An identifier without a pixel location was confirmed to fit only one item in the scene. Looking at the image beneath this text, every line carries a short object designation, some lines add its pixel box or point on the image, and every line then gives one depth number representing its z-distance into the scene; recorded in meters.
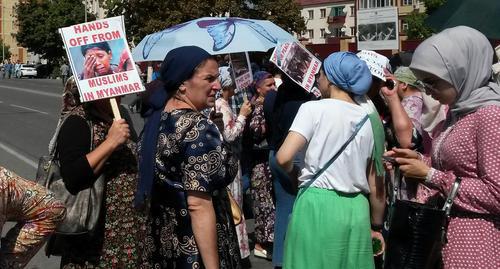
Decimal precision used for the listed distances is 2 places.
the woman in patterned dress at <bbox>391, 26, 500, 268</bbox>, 3.07
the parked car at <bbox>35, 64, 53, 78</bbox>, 76.88
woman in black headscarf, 3.28
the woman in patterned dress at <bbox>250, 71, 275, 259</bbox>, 7.34
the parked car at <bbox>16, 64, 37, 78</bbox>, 74.50
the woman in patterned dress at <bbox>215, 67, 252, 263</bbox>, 6.97
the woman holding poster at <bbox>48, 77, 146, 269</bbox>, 3.73
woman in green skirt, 3.97
